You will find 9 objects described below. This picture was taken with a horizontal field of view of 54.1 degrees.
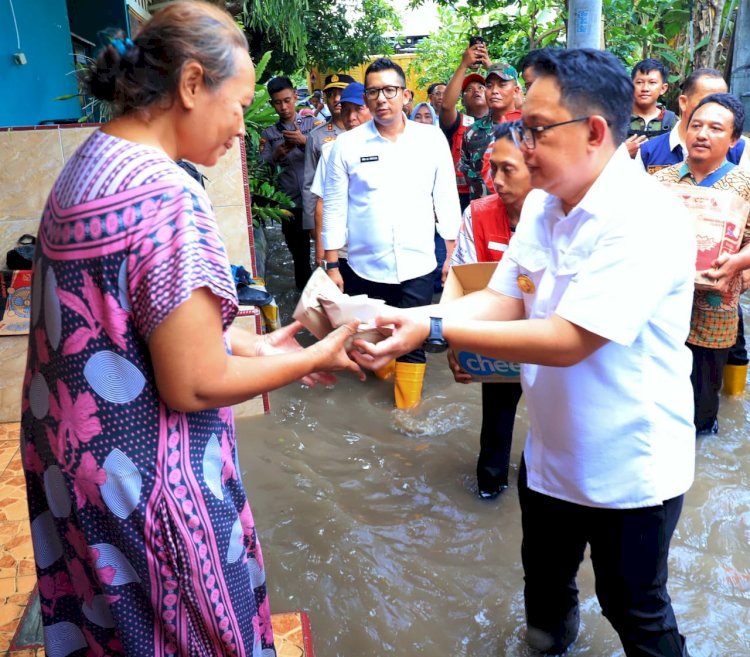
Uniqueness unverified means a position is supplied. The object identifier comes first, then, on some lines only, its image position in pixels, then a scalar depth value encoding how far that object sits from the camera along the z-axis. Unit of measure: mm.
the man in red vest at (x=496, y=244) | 3068
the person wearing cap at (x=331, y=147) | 5258
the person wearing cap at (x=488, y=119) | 5426
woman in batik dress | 1303
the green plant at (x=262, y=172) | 6438
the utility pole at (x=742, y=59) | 10906
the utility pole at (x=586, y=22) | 4875
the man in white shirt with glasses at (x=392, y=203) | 4684
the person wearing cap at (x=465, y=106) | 6062
